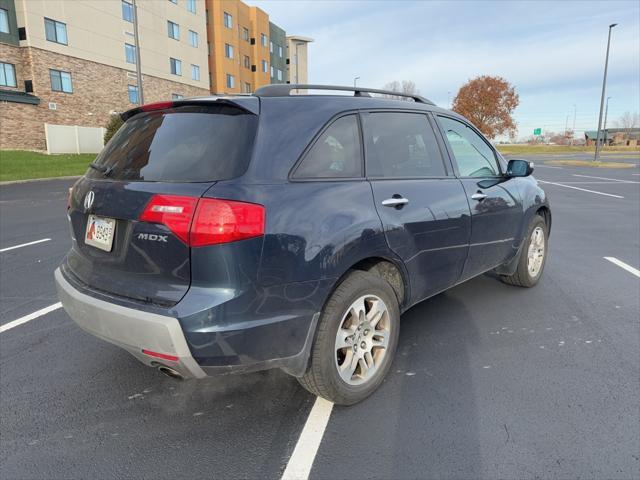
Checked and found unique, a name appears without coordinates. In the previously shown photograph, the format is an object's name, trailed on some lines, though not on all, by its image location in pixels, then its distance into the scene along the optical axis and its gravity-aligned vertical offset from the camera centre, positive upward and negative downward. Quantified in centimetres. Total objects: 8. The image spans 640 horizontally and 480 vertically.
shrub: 2503 +106
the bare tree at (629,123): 11944 +569
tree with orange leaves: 5203 +456
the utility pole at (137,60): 1834 +345
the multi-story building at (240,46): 4690 +1111
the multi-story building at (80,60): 2695 +584
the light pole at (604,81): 2700 +368
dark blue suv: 218 -46
